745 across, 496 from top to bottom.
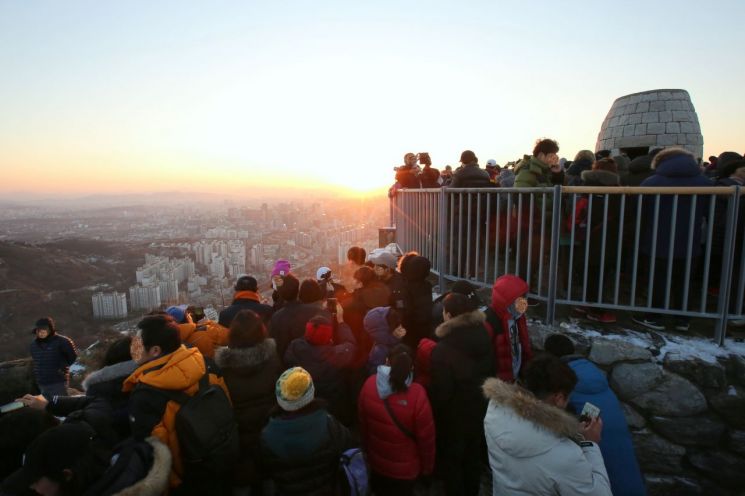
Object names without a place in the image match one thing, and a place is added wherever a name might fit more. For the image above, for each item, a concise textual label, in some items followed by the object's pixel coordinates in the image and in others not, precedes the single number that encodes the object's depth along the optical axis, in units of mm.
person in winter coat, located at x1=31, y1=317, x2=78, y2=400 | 5473
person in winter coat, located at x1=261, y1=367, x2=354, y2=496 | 2479
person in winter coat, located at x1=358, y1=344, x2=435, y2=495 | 2875
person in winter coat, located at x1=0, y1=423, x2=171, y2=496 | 1886
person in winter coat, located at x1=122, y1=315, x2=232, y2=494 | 2523
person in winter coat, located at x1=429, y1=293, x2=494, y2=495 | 3100
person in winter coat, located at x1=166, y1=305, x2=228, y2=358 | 3459
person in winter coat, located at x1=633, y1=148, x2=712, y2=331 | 3725
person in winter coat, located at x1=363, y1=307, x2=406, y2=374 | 3508
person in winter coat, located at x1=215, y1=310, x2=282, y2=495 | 3020
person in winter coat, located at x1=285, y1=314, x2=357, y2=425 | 3303
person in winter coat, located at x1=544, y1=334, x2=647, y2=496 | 2445
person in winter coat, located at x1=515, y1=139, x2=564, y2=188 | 4660
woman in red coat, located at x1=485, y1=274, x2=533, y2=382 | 3416
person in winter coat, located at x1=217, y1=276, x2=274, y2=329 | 4039
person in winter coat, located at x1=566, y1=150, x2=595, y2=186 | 5802
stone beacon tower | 10094
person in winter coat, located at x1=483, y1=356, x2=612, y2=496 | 1955
